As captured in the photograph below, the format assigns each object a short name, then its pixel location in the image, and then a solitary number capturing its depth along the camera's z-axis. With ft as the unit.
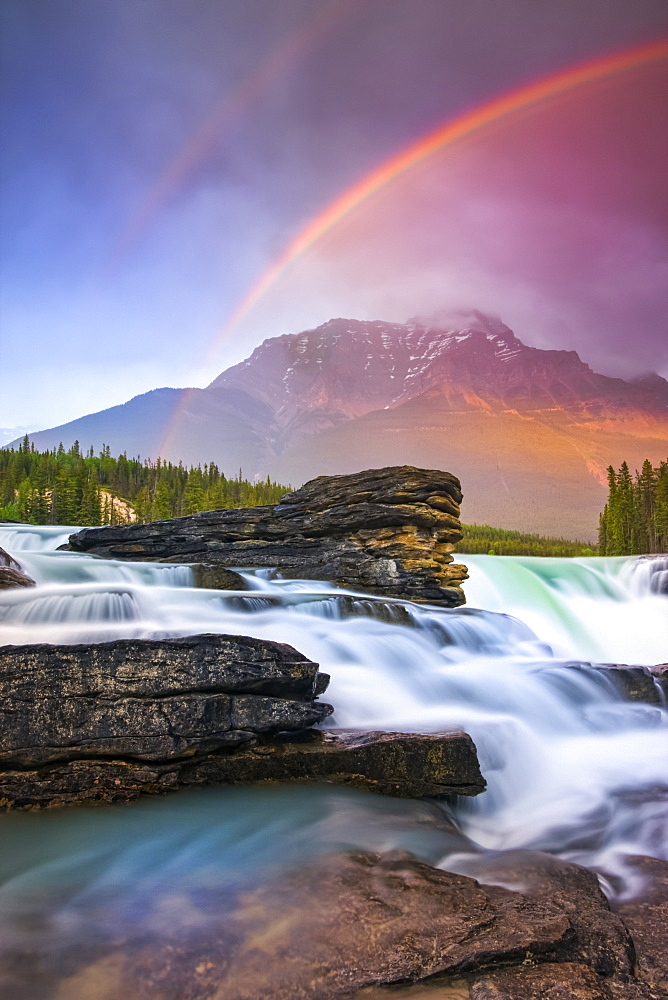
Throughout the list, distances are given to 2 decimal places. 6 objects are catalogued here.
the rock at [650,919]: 16.39
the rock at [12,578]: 49.87
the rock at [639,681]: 44.09
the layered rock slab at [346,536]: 76.07
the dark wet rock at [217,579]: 69.36
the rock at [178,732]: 27.02
